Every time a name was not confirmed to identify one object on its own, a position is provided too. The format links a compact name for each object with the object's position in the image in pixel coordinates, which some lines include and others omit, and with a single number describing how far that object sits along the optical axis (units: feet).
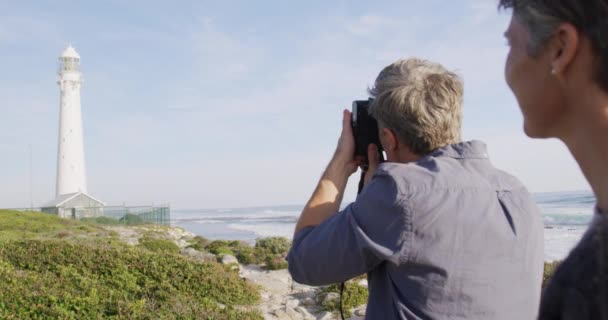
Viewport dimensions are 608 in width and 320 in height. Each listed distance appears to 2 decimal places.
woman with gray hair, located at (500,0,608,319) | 2.66
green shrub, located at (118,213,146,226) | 106.93
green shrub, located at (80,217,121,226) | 101.91
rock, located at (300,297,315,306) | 33.14
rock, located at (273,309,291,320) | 28.91
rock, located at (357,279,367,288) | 34.82
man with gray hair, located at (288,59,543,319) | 6.12
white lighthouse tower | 125.49
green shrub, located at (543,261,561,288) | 29.48
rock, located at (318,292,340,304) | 31.83
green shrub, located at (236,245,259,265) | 57.57
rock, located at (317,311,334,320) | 28.95
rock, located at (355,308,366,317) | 28.40
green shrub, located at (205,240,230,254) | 62.00
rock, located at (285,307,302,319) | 29.59
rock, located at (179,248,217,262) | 48.35
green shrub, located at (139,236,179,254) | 56.65
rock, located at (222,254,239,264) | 49.90
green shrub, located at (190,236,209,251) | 65.39
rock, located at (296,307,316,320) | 30.23
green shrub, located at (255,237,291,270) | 54.49
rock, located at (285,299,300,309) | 31.58
